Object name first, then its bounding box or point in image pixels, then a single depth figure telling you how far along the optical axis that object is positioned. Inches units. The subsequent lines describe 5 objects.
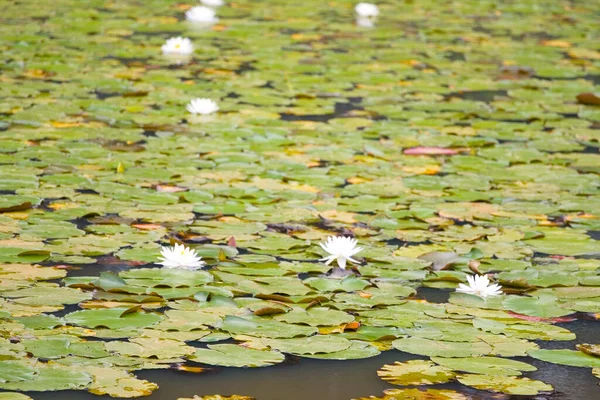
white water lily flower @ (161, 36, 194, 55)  454.3
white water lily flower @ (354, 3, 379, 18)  569.6
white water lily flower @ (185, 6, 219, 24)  531.5
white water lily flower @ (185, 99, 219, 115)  360.5
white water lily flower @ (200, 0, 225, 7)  581.0
